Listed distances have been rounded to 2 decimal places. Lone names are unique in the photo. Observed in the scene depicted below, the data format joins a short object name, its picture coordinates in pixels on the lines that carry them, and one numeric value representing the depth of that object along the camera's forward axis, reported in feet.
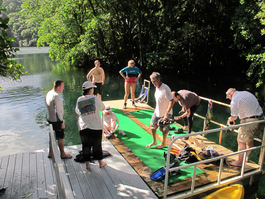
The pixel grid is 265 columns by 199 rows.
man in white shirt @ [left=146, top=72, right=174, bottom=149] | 15.97
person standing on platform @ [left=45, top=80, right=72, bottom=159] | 14.20
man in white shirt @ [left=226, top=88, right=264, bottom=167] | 14.64
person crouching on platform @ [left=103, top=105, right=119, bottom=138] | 19.85
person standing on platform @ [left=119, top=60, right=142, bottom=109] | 26.14
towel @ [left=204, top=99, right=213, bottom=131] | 19.27
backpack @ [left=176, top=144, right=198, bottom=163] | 15.64
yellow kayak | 13.46
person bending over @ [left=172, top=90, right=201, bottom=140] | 17.77
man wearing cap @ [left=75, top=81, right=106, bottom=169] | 12.94
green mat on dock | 15.19
